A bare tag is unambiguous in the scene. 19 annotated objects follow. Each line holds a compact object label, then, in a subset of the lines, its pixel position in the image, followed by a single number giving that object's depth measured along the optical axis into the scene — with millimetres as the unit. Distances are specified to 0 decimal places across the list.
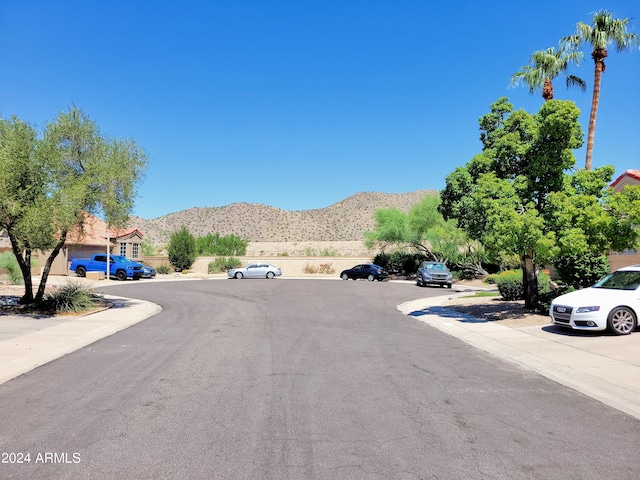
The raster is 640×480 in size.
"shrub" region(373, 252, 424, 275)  46312
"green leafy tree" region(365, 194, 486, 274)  40206
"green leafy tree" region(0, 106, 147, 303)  14750
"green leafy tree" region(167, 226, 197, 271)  51094
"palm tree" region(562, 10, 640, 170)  23391
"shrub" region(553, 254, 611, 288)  16578
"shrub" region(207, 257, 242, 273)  51938
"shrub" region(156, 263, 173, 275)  49062
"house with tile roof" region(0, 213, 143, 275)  41100
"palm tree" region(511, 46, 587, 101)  25641
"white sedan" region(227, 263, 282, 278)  44500
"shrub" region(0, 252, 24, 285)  28812
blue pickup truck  40219
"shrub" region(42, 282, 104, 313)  16938
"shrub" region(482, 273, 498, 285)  34544
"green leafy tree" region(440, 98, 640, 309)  13867
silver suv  33656
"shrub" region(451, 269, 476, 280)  40125
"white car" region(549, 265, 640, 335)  11836
